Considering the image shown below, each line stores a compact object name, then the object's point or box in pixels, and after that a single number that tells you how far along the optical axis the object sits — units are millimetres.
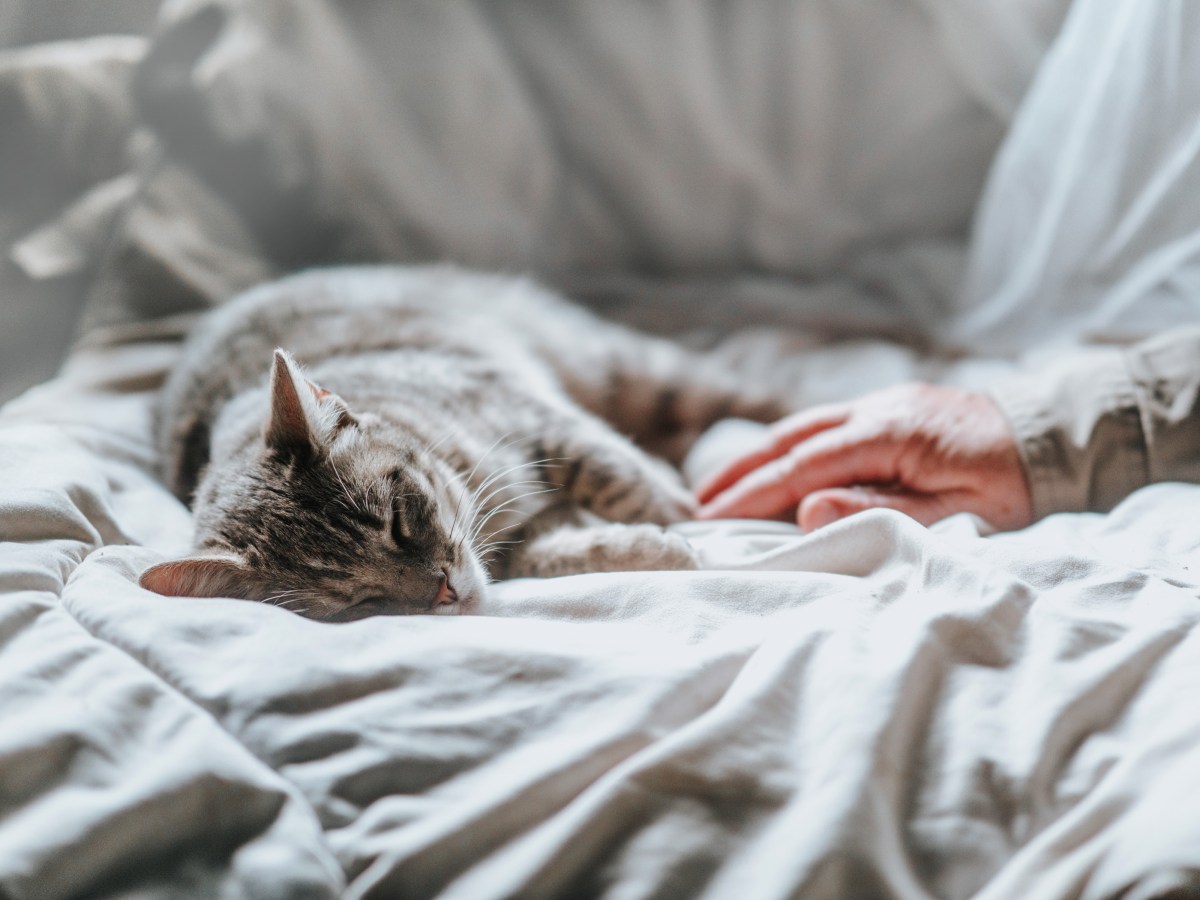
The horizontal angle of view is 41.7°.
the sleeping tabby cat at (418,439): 707
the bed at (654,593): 557
